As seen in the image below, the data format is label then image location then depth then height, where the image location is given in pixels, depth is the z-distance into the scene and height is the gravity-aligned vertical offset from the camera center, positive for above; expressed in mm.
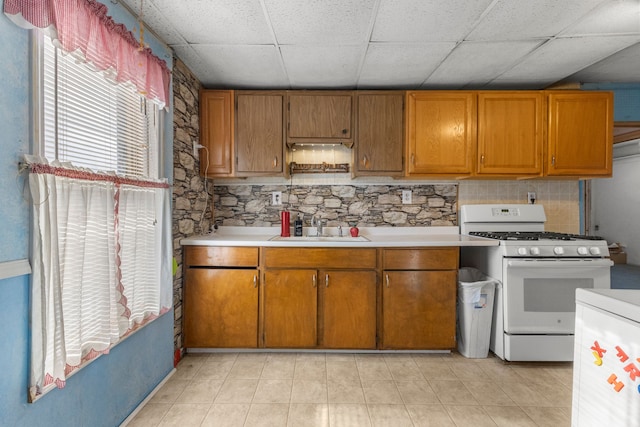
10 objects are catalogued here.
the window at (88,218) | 1212 -39
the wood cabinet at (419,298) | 2559 -709
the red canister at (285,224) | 3025 -130
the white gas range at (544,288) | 2396 -593
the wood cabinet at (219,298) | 2557 -711
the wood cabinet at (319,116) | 2857 +860
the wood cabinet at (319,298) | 2559 -711
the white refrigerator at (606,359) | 903 -459
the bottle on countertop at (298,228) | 3064 -170
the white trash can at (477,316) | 2529 -842
